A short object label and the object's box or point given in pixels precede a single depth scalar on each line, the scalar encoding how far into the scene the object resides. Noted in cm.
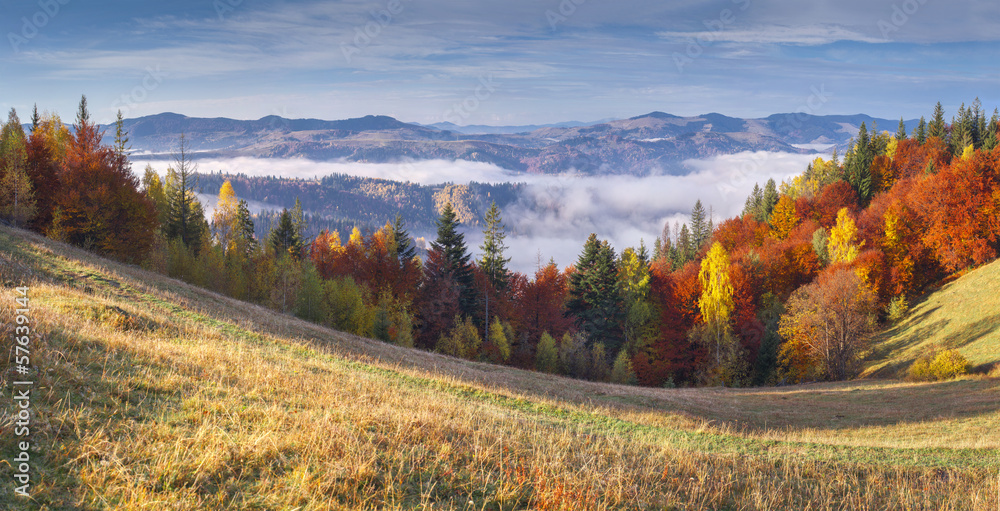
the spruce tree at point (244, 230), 6925
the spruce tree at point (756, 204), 9375
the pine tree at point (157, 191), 6178
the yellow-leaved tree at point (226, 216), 7306
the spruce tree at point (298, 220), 7216
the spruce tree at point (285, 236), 6696
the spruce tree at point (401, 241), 5962
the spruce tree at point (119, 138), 5823
